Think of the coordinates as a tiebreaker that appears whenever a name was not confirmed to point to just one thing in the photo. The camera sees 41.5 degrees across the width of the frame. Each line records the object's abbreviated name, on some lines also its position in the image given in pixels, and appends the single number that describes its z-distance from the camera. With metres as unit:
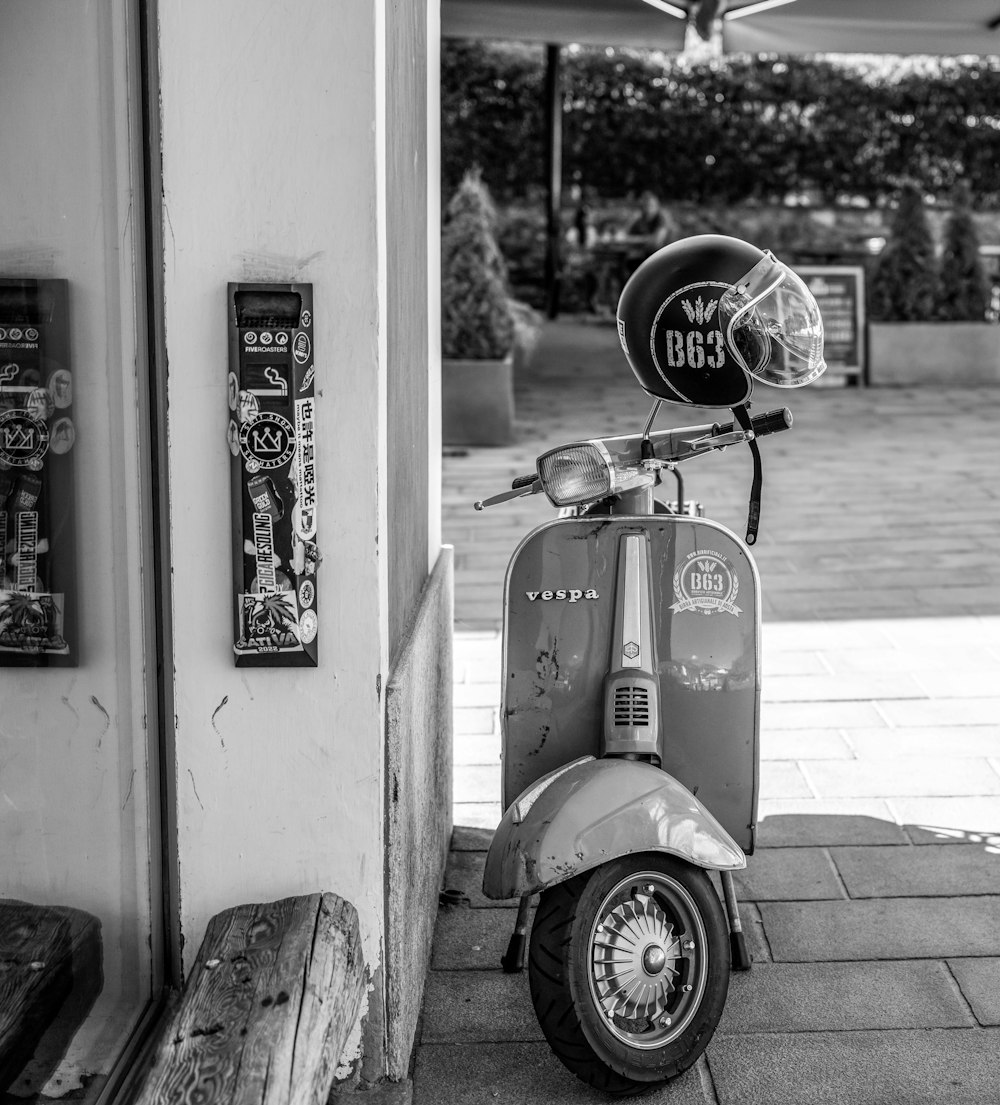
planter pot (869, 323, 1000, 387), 10.55
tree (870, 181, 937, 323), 10.42
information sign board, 10.63
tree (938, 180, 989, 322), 10.44
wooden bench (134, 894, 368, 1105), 1.70
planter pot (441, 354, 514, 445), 8.33
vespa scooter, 2.25
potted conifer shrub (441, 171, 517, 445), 8.34
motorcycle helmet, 2.30
